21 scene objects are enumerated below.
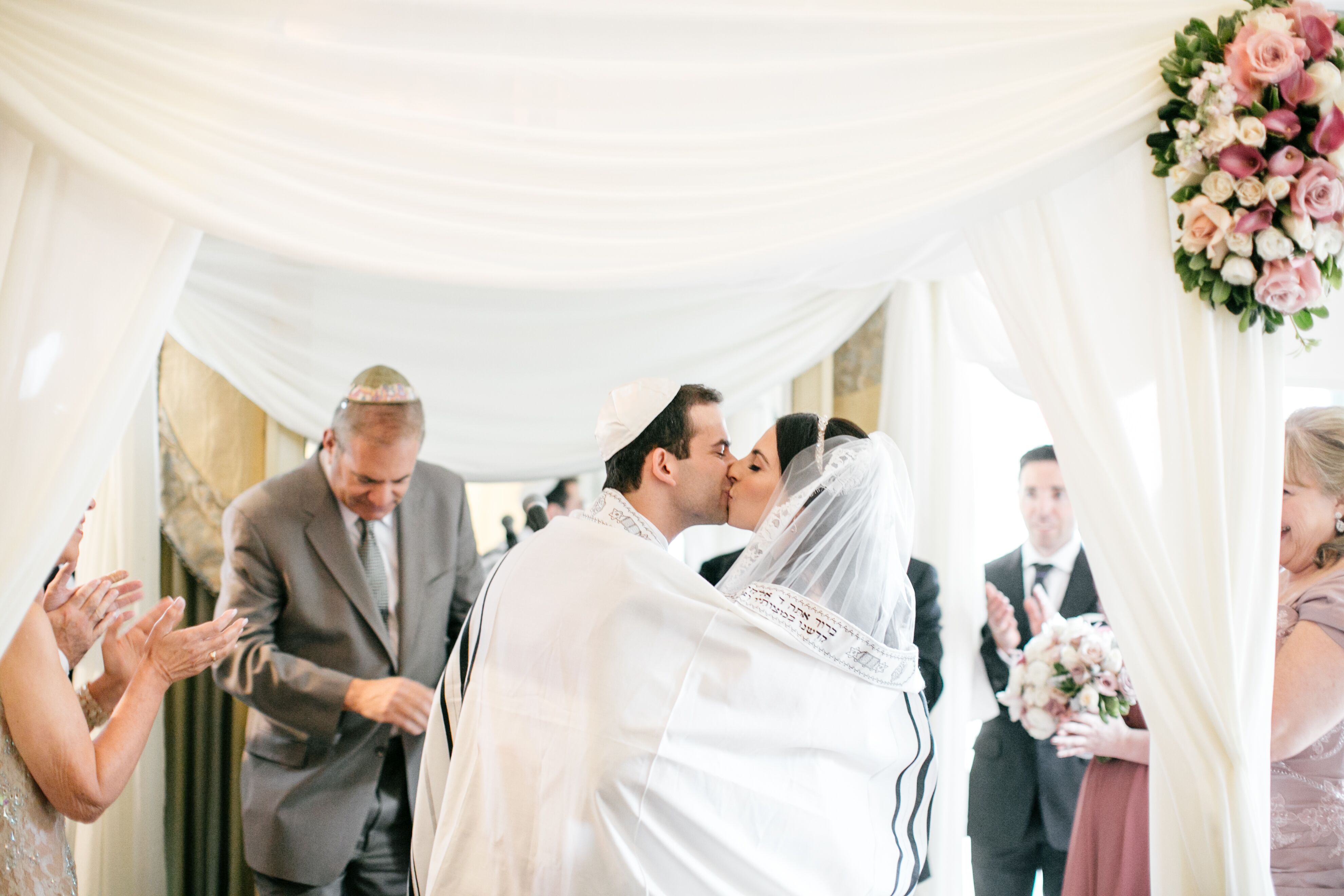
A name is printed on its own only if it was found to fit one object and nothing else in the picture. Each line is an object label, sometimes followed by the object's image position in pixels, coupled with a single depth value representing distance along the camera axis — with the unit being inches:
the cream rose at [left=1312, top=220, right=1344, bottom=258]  85.0
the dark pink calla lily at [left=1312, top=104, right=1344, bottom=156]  82.8
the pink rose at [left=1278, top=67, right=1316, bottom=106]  82.7
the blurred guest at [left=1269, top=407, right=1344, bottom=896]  89.4
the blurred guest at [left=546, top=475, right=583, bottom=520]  182.1
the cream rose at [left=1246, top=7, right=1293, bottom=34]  82.9
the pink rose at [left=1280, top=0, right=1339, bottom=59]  83.4
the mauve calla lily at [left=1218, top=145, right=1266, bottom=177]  84.0
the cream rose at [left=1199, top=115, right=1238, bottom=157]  82.5
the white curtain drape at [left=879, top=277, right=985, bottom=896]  135.2
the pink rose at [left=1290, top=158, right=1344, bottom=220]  83.3
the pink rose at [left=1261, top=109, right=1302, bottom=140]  83.0
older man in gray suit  112.3
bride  73.7
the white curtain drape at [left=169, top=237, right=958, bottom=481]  138.4
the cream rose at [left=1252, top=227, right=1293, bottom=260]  83.9
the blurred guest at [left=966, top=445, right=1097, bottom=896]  123.3
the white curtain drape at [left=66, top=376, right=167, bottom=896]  127.3
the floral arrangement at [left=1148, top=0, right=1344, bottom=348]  82.8
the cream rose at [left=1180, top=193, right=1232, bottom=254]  84.4
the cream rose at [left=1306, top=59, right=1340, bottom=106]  82.8
